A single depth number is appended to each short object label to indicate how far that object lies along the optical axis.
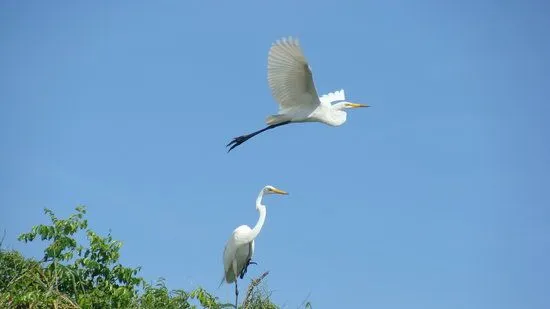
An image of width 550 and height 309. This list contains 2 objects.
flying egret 15.87
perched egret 16.98
